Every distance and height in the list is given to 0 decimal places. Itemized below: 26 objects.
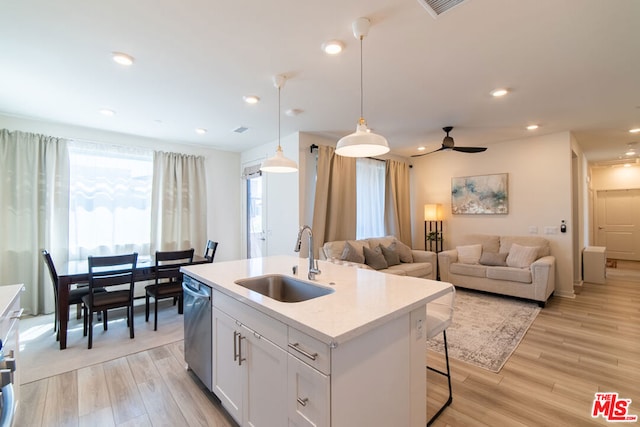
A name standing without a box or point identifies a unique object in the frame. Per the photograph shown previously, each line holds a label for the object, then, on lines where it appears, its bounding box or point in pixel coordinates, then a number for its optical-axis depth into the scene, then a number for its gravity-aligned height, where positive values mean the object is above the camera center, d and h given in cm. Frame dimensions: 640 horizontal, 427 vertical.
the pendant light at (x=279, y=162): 261 +52
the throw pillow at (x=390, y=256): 471 -69
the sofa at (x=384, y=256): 429 -66
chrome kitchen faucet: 205 -37
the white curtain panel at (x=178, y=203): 478 +26
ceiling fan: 398 +103
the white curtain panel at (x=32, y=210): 366 +11
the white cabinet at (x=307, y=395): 113 -78
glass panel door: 519 -5
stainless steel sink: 203 -54
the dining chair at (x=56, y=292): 306 -89
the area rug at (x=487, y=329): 268 -135
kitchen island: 116 -68
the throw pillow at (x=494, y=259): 459 -74
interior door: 738 -25
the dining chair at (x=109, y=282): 292 -71
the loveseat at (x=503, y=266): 405 -84
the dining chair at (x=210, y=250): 412 -52
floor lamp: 573 -28
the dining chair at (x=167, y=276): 339 -75
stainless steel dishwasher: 208 -90
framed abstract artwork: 511 +39
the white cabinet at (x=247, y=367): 140 -87
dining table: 287 -69
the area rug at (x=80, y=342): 257 -136
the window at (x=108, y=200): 414 +29
